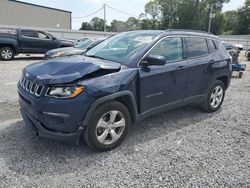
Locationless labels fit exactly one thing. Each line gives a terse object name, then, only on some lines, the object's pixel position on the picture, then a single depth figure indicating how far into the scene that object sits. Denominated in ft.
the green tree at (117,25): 251.60
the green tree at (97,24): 245.86
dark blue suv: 9.23
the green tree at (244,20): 189.37
